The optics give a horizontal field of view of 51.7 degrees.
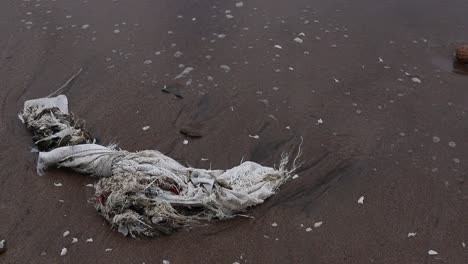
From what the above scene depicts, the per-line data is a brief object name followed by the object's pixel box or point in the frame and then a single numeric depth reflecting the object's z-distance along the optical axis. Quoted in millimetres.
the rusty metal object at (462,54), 5660
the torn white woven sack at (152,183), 3660
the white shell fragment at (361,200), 3965
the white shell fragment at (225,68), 5543
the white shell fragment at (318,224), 3743
